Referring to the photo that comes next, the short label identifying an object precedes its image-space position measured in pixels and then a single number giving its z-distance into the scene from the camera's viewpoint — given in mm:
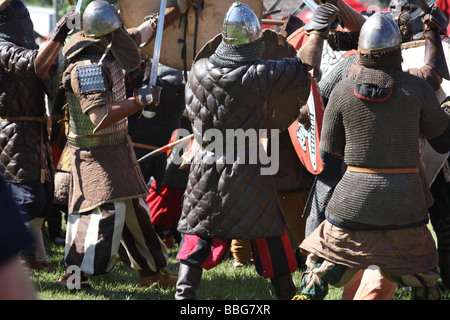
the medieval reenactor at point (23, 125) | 9305
